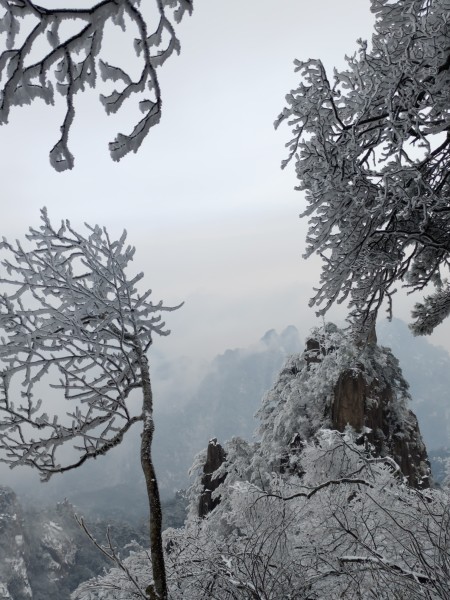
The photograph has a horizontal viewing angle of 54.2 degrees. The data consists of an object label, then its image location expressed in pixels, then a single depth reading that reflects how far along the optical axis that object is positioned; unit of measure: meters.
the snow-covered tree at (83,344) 3.61
